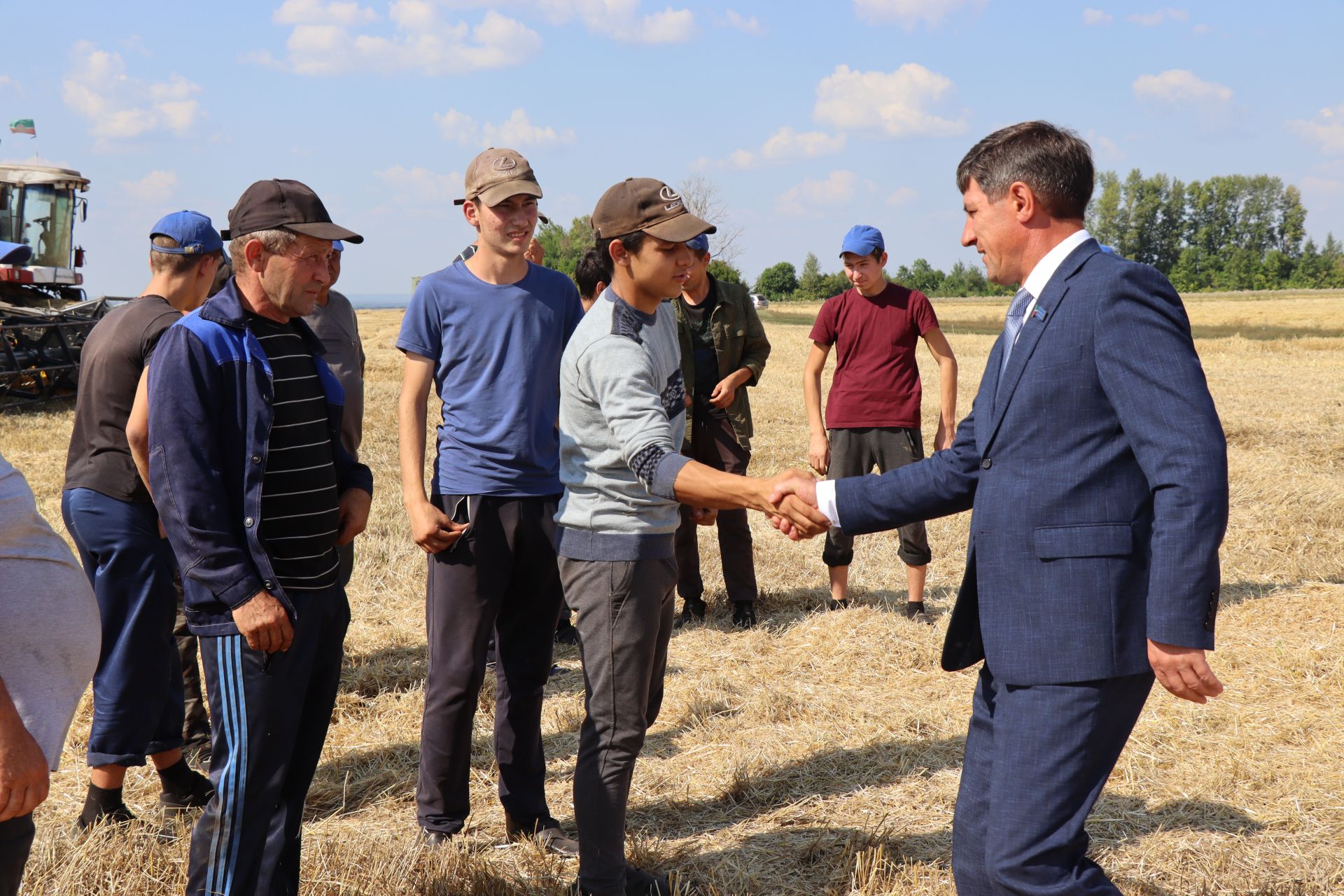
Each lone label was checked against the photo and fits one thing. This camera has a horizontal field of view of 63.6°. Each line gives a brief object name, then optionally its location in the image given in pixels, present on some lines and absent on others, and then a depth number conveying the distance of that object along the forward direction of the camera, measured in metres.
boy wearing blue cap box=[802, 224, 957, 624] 6.47
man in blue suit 2.26
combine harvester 16.97
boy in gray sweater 3.08
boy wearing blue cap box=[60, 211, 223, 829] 3.79
